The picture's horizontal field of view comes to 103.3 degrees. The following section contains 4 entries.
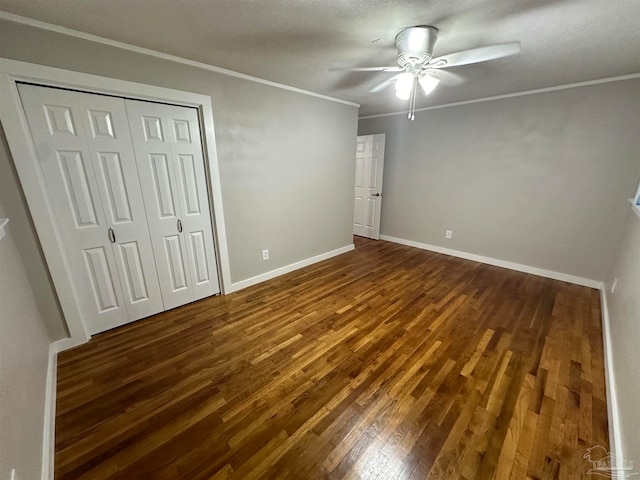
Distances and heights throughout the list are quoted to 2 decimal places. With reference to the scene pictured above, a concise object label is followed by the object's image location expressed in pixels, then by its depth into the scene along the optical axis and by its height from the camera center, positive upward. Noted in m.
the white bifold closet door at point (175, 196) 2.21 -0.25
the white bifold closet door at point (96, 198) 1.81 -0.22
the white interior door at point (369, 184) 4.75 -0.26
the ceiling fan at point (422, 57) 1.59 +0.75
